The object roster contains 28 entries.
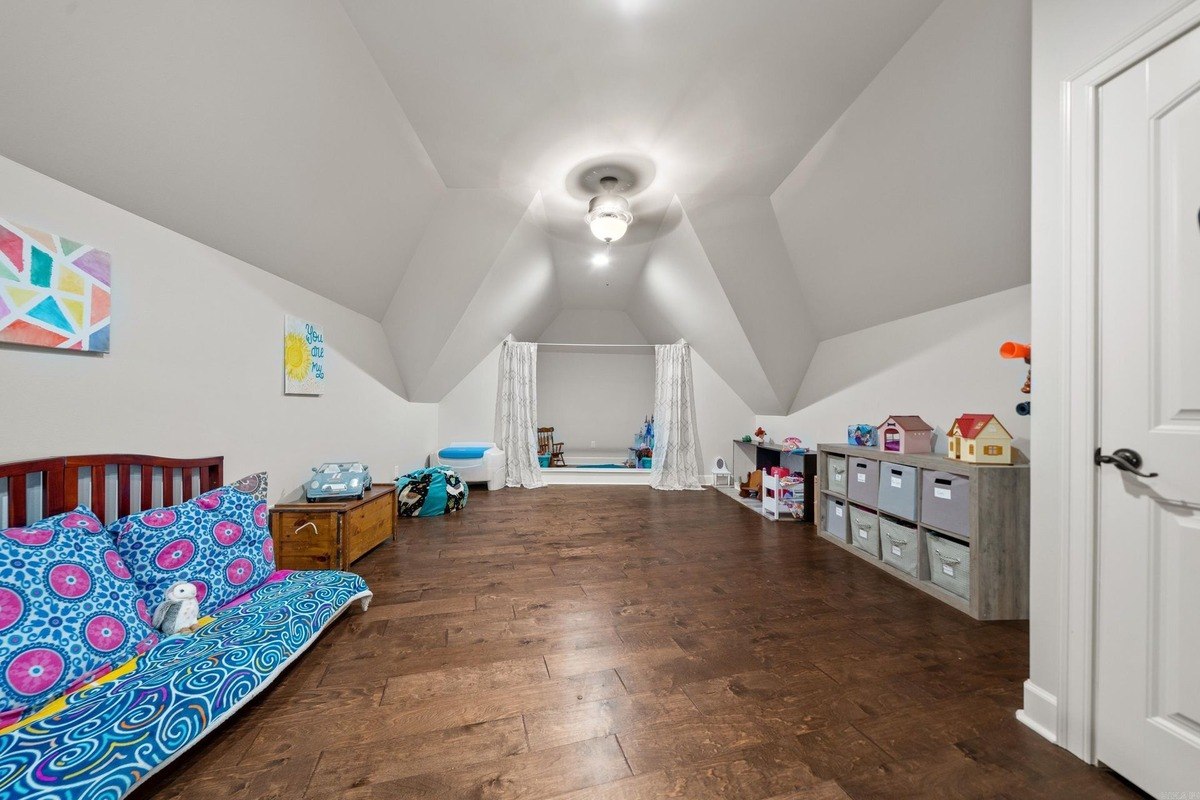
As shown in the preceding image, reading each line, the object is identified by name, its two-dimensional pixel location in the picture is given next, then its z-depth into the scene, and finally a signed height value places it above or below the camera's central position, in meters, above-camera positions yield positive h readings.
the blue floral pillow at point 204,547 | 1.66 -0.63
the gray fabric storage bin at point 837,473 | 3.35 -0.58
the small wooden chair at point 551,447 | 7.35 -0.83
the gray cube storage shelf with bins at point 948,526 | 2.19 -0.73
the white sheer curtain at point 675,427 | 5.57 -0.35
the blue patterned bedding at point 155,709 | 1.00 -0.88
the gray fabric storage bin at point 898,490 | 2.65 -0.57
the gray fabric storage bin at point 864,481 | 2.98 -0.58
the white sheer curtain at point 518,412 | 5.66 -0.16
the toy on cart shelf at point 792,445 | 4.46 -0.48
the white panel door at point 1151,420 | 1.12 -0.05
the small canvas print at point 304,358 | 2.80 +0.29
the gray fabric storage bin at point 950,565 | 2.28 -0.92
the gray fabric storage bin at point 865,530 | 2.93 -0.93
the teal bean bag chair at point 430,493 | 4.12 -0.93
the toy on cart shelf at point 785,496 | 4.08 -0.92
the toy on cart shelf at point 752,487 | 5.01 -1.02
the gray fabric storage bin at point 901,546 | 2.59 -0.92
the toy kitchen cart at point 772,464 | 4.16 -0.78
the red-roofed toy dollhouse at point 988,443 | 2.33 -0.23
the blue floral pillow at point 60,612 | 1.19 -0.67
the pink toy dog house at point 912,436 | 2.89 -0.23
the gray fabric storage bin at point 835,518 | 3.30 -0.93
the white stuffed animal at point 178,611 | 1.60 -0.81
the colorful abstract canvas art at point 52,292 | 1.43 +0.39
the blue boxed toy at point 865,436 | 3.41 -0.28
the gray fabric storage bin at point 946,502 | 2.31 -0.57
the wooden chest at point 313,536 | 2.58 -0.83
